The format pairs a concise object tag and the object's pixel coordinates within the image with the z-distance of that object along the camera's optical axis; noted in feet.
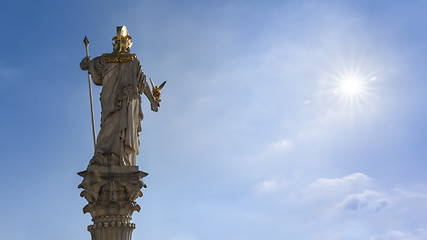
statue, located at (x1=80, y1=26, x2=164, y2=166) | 59.82
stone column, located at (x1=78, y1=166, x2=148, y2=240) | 56.24
